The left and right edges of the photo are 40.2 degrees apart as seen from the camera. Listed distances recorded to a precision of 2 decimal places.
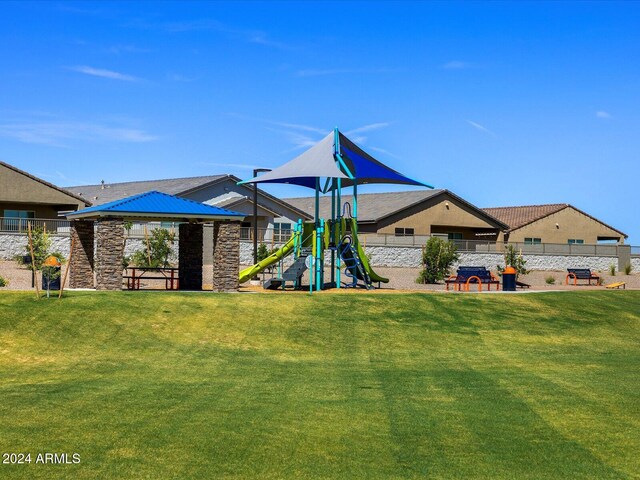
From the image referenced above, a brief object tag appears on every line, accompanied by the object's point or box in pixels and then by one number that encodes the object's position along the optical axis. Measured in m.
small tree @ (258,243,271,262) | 50.00
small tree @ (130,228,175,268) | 45.44
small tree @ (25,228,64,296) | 39.53
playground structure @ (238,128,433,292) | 36.09
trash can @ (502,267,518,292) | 39.69
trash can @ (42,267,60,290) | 30.08
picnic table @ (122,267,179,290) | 35.83
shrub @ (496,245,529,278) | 50.53
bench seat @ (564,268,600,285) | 50.09
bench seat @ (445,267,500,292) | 40.88
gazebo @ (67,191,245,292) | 31.70
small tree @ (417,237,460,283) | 47.28
